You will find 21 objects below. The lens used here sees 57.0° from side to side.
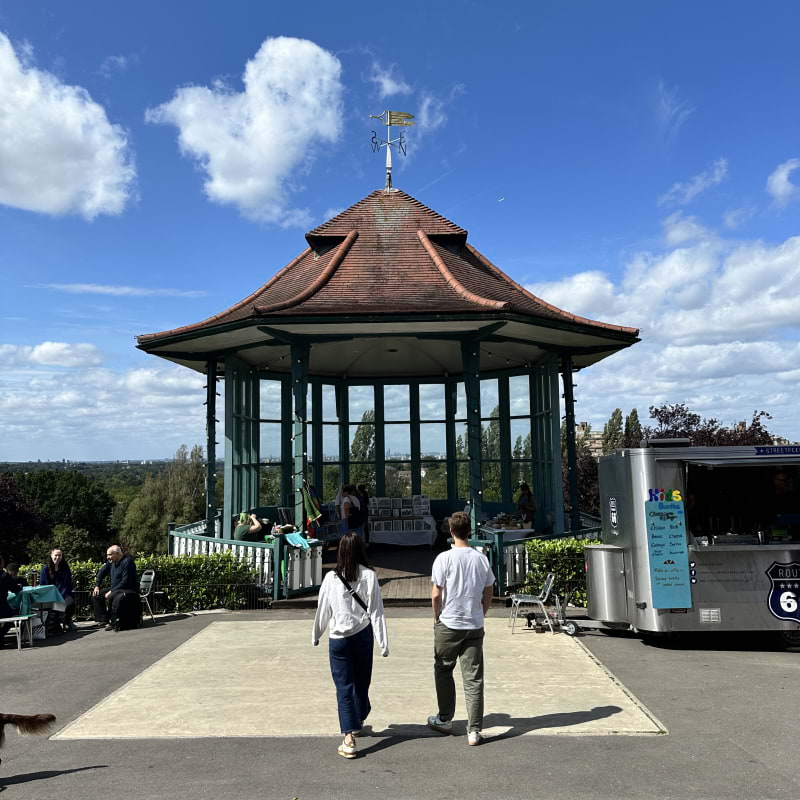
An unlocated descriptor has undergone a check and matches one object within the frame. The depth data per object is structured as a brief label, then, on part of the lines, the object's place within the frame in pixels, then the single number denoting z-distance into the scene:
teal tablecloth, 9.52
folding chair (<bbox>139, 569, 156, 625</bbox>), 10.62
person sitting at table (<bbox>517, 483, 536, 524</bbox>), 14.26
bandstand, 11.77
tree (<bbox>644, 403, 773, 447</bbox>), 26.30
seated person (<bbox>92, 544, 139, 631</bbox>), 10.05
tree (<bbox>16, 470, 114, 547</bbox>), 59.28
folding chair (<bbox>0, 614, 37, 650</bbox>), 9.07
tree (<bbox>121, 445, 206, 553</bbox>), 62.28
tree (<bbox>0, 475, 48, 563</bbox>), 38.66
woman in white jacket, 5.21
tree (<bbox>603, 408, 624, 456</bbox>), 51.11
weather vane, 16.08
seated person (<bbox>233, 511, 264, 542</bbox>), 12.29
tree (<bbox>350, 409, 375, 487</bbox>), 17.23
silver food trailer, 8.36
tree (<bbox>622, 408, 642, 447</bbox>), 32.08
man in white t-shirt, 5.40
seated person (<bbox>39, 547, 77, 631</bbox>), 10.17
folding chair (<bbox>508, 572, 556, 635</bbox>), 9.47
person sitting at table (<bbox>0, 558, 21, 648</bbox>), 9.26
